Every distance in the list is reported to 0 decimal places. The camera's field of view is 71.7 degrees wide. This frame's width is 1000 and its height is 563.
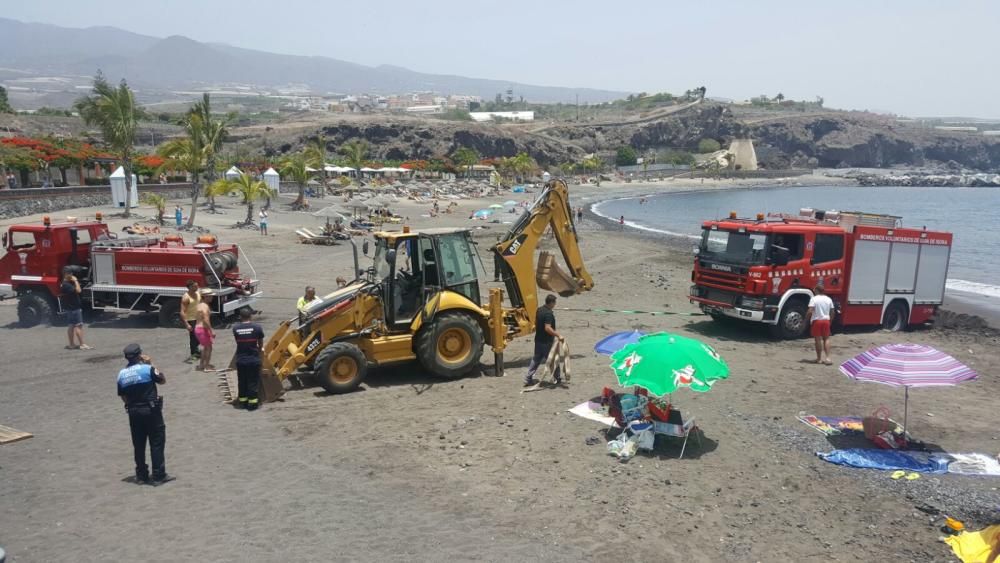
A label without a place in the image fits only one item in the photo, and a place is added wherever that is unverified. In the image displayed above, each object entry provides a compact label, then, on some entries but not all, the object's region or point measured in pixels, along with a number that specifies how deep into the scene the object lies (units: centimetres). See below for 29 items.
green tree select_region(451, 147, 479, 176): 9850
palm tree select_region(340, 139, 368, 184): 7381
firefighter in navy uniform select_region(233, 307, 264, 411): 948
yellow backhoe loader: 1059
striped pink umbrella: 789
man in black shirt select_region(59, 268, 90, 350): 1307
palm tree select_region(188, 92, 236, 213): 3462
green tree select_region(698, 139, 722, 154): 16175
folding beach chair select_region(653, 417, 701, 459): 829
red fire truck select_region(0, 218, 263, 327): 1516
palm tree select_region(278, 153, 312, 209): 4503
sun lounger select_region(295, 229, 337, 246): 3145
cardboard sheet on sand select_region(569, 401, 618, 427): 915
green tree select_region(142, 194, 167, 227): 3186
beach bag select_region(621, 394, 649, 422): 859
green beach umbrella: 779
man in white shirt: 1252
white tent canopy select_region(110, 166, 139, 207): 3509
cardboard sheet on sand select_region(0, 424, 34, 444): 842
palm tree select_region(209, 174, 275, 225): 3519
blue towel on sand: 794
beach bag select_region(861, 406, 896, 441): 862
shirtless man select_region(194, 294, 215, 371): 1166
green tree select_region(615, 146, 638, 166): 14500
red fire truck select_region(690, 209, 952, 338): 1425
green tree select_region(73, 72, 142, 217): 3269
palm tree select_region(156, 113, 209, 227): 3334
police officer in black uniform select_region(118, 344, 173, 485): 711
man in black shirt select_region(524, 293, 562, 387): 1066
